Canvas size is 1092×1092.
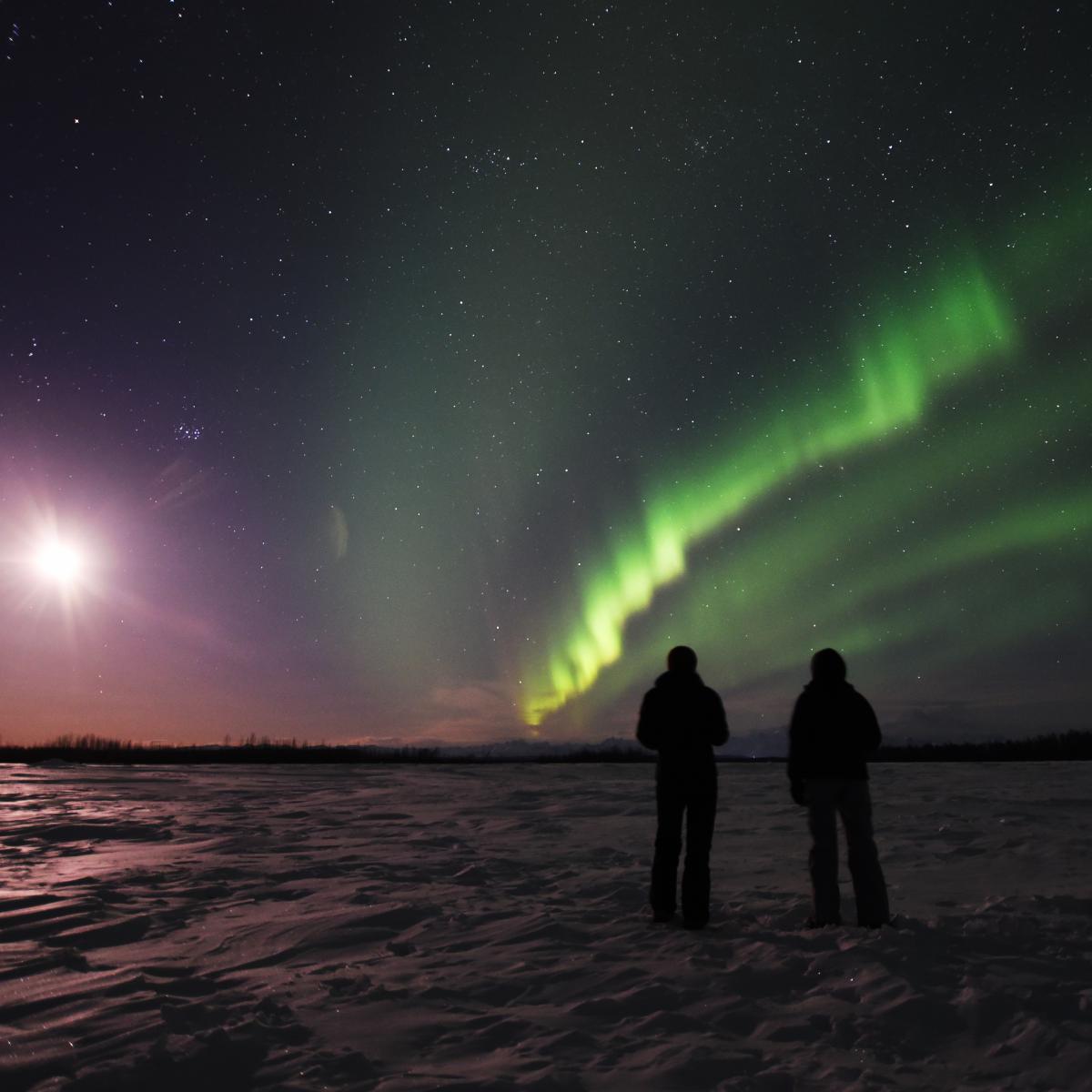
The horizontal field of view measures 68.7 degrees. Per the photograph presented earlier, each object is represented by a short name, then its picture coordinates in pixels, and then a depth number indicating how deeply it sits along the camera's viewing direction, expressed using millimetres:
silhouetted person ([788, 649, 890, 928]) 5316
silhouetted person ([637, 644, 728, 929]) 5535
